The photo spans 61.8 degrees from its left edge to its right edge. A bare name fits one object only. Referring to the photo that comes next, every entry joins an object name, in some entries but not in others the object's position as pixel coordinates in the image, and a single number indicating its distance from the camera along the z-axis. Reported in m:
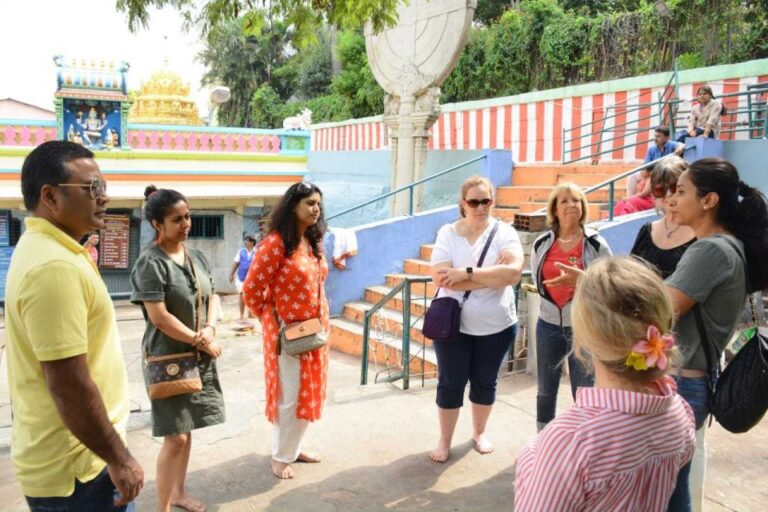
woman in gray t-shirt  2.17
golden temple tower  16.12
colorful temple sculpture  12.30
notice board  13.62
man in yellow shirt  1.65
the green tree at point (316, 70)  30.02
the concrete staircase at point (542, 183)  8.23
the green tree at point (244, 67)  32.62
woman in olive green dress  2.86
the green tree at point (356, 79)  21.53
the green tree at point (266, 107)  29.83
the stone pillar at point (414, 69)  8.99
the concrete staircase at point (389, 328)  6.64
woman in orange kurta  3.45
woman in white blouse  3.51
